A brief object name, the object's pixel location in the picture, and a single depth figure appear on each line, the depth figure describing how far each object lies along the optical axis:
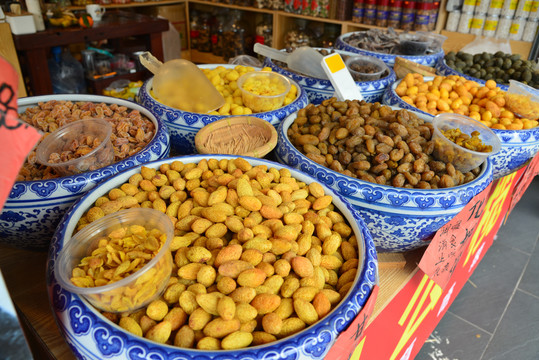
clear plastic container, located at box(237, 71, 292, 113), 1.14
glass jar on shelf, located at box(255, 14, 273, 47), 3.78
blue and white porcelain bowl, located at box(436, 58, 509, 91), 1.52
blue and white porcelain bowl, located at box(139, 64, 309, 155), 1.05
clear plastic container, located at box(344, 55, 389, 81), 1.44
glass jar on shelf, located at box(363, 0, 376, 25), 2.84
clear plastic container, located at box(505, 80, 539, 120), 1.29
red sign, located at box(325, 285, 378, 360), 0.53
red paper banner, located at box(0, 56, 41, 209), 0.33
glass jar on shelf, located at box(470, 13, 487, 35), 2.55
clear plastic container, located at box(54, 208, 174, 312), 0.52
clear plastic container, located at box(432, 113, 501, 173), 0.95
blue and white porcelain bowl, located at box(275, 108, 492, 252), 0.83
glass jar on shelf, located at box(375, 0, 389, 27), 2.77
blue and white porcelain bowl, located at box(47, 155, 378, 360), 0.48
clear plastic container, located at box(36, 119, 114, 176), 0.80
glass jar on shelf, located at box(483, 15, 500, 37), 2.52
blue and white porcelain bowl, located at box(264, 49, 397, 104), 1.37
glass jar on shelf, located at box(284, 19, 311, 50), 3.50
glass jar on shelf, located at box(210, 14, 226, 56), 4.10
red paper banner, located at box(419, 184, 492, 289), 0.86
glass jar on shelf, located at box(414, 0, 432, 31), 2.59
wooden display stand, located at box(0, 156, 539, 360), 0.72
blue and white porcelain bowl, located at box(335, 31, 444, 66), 1.70
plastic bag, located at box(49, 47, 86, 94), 2.84
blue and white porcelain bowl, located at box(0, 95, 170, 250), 0.73
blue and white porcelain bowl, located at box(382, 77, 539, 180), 1.21
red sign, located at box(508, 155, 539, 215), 1.36
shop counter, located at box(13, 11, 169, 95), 2.41
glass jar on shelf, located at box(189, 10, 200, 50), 4.35
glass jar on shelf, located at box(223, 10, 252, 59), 3.99
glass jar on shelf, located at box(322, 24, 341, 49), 3.37
